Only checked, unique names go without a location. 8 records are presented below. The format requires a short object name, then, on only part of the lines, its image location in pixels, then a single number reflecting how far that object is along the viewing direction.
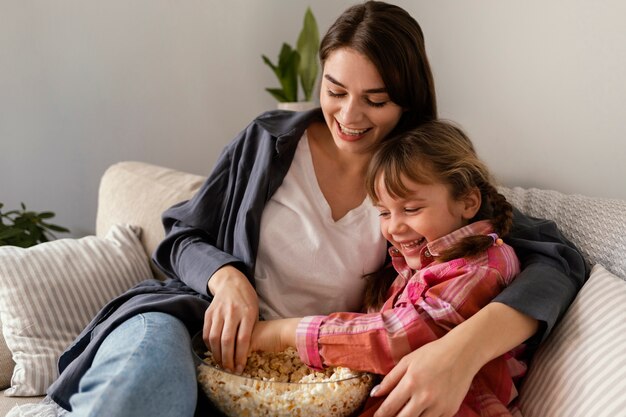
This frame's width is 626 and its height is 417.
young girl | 1.16
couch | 1.13
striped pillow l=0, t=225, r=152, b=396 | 1.50
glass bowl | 1.08
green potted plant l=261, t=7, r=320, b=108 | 2.38
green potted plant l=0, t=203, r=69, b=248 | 2.03
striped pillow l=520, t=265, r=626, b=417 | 1.06
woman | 1.09
